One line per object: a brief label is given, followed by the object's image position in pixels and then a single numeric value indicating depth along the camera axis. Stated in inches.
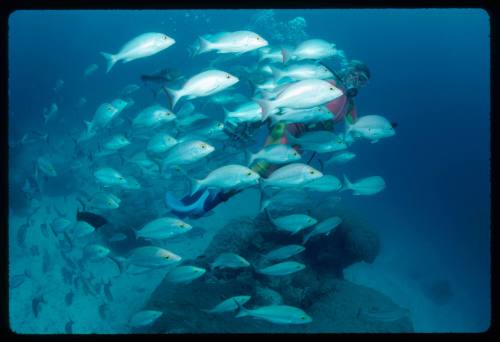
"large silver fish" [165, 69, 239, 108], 168.1
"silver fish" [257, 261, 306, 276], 206.5
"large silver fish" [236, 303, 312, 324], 169.9
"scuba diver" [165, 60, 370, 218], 165.9
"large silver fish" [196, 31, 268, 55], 182.7
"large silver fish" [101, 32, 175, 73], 193.6
